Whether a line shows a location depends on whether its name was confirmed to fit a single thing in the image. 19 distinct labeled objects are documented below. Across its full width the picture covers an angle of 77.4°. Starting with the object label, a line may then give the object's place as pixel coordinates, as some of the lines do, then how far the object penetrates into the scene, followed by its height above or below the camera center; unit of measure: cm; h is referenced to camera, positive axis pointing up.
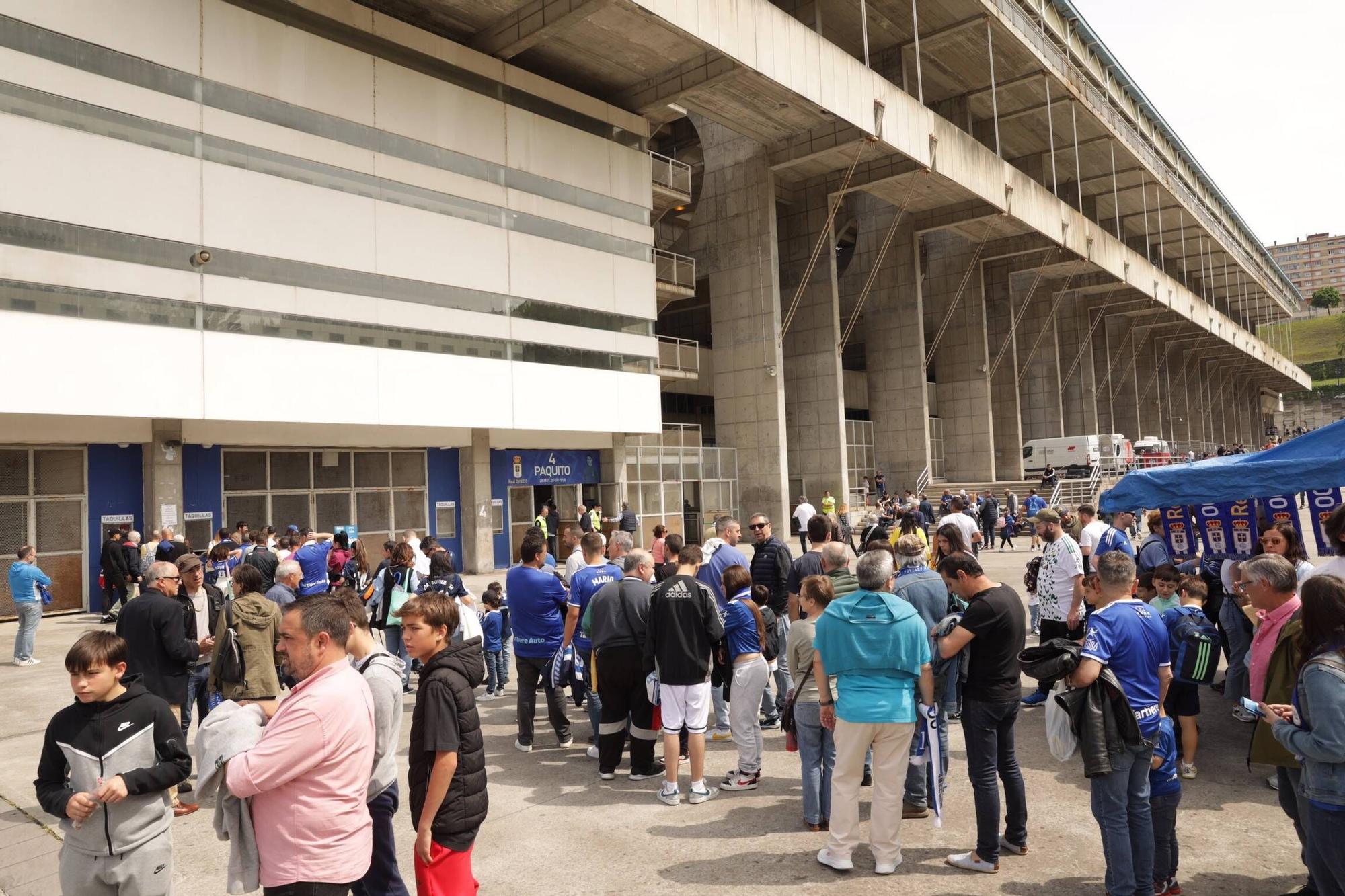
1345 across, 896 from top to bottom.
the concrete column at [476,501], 2214 -22
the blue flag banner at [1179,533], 1102 -90
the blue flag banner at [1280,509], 1002 -58
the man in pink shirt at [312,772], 295 -97
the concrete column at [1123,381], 5897 +620
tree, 15375 +2965
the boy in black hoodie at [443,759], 364 -118
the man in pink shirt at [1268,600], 422 -70
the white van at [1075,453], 3844 +75
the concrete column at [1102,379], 5666 +614
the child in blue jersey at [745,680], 636 -153
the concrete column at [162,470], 1638 +67
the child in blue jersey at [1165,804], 425 -175
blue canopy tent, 860 -14
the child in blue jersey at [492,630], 920 -153
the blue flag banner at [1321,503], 1055 -56
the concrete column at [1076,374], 5166 +592
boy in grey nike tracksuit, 344 -113
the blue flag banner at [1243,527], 1004 -77
